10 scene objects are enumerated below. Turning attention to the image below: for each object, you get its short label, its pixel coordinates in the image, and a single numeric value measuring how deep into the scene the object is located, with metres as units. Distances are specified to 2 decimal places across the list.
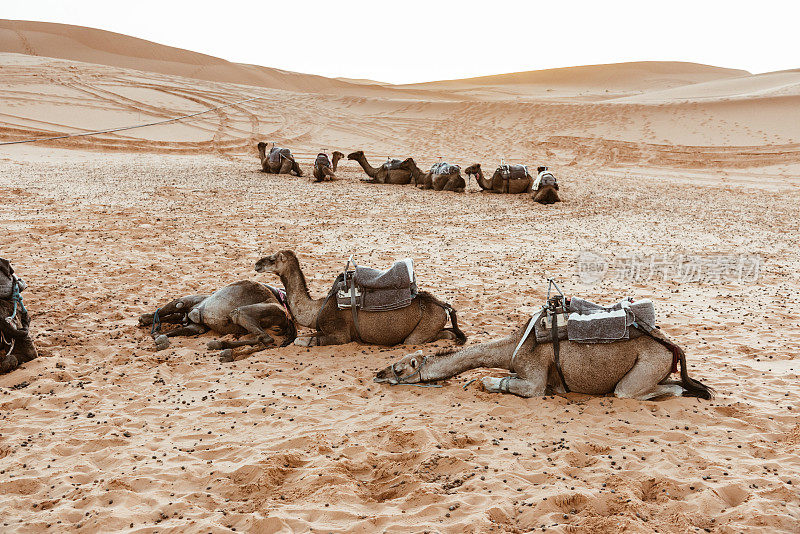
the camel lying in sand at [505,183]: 20.53
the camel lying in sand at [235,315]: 7.97
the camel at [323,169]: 21.14
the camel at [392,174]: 22.03
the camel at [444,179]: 20.88
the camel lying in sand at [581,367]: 6.16
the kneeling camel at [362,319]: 7.68
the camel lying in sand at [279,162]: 22.08
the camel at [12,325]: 6.98
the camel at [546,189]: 18.91
